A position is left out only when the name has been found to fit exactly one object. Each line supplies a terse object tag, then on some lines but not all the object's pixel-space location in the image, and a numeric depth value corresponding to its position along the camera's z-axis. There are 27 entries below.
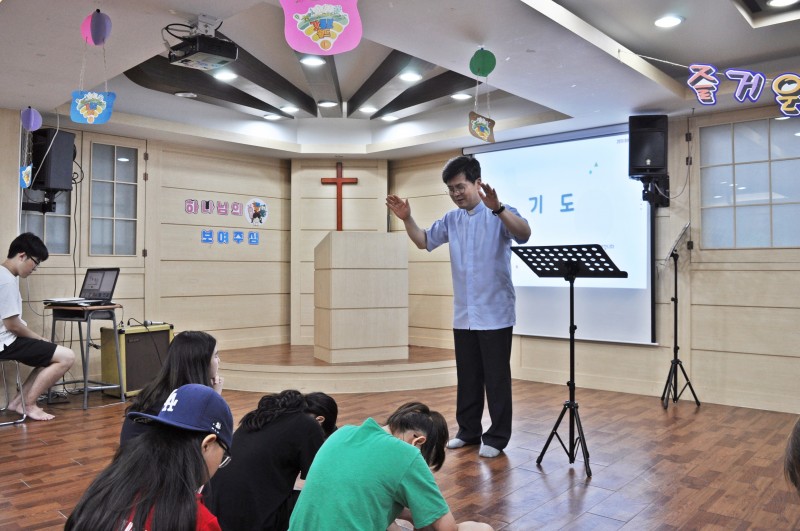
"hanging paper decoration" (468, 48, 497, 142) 3.84
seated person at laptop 4.39
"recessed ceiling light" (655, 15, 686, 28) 4.06
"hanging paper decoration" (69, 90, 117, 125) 3.44
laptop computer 5.00
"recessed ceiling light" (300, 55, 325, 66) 4.69
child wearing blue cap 0.98
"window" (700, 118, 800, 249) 4.94
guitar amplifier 5.28
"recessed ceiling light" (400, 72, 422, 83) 5.01
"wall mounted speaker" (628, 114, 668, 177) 5.17
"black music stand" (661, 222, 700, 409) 4.98
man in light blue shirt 3.65
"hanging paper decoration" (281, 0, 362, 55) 2.73
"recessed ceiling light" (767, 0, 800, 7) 3.86
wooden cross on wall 7.20
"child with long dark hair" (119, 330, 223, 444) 2.03
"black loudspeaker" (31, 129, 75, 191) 4.99
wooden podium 5.55
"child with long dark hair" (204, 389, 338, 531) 1.80
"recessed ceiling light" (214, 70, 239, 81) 5.00
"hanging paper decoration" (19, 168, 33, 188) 4.75
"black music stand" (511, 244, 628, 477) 3.23
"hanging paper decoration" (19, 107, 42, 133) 4.35
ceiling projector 3.32
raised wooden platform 5.45
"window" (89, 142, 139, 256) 5.93
